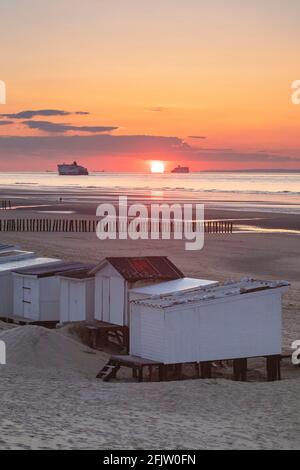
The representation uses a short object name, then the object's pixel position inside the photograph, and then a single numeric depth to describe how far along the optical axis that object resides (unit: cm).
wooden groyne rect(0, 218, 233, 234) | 6981
